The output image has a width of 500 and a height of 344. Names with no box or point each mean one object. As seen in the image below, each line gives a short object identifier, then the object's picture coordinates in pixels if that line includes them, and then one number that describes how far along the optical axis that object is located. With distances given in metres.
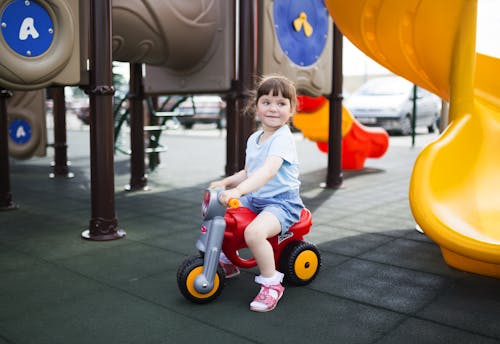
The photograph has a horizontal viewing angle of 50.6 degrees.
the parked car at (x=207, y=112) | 18.27
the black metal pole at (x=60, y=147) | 7.13
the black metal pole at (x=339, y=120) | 6.18
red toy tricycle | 2.49
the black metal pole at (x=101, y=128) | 3.63
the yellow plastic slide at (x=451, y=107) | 2.74
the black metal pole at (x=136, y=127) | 5.97
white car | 13.69
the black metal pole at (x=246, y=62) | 4.91
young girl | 2.50
